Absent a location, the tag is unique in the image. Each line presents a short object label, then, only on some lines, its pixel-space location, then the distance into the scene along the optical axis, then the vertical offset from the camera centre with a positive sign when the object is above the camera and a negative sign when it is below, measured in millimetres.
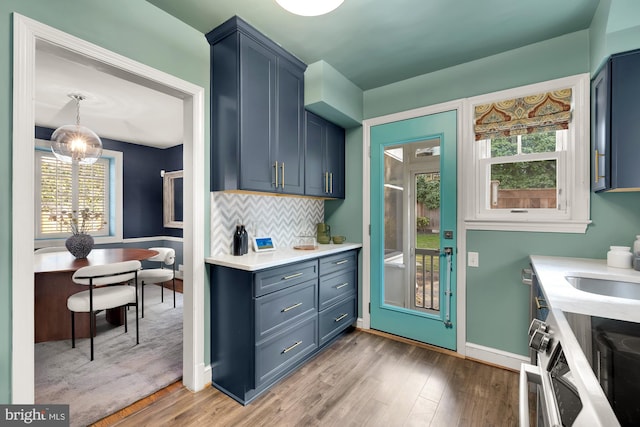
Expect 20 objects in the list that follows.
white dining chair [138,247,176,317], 3680 -806
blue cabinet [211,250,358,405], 1908 -817
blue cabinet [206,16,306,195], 2025 +779
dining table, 2830 -893
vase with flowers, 3100 -244
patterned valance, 2127 +763
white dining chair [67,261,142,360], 2490 -756
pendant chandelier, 2979 +728
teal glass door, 2598 -156
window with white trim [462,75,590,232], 2078 +429
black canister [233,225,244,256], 2293 -255
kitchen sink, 1489 -405
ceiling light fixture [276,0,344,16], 1412 +1031
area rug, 1905 -1258
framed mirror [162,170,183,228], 5301 +250
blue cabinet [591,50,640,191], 1642 +525
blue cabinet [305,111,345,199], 2715 +549
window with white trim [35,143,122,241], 4215 +265
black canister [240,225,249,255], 2314 -217
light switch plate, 2480 -410
